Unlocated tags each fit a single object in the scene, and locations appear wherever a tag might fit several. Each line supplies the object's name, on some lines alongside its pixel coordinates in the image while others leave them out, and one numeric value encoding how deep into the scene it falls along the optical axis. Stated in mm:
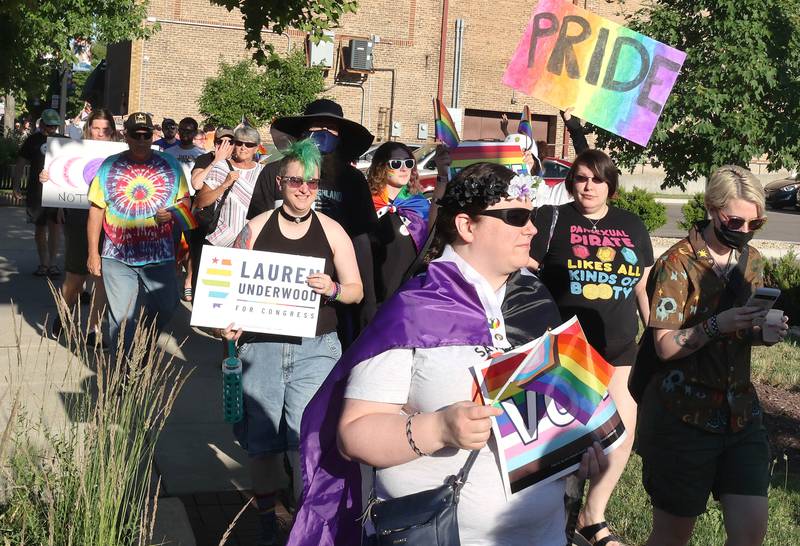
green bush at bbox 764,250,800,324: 12031
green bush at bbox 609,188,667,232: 21656
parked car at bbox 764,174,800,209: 33188
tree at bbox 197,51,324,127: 31766
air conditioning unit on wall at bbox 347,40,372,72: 35750
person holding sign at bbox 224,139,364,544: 4996
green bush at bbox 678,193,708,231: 19773
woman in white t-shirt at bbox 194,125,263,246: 7336
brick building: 35375
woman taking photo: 4273
